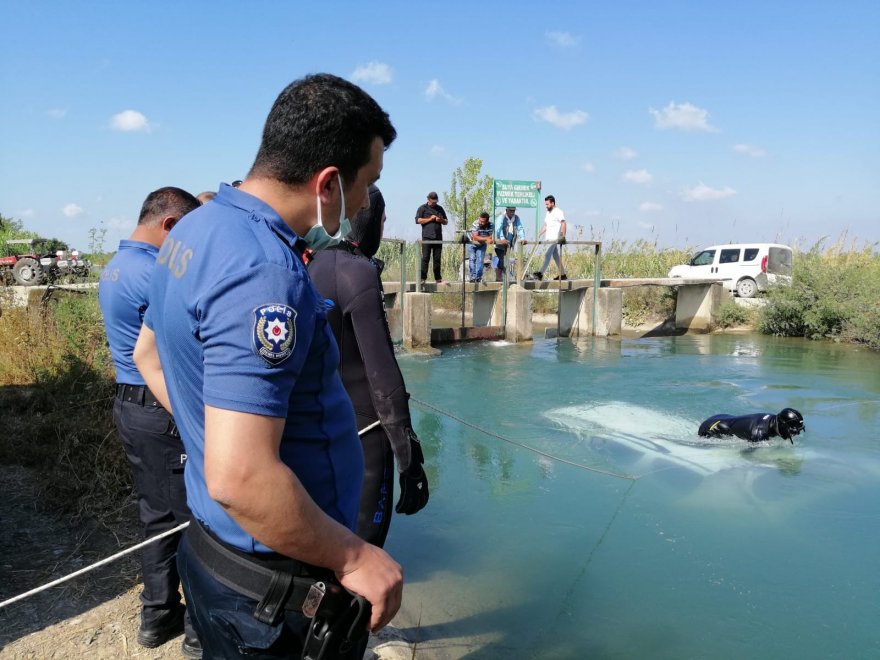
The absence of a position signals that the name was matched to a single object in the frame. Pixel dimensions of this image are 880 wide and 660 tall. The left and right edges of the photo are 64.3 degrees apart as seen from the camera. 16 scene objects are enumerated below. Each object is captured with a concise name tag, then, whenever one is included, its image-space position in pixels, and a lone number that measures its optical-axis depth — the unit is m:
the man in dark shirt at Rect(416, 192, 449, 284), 13.84
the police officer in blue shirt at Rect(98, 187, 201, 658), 2.82
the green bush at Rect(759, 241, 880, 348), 14.27
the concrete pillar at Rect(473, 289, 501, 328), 15.88
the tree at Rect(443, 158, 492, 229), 22.31
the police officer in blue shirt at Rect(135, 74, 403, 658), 1.21
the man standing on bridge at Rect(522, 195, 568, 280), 15.52
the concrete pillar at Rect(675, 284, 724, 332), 17.62
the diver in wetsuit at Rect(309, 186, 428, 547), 2.45
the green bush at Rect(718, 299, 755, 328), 17.38
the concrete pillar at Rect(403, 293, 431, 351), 13.16
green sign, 15.33
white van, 19.11
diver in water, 6.25
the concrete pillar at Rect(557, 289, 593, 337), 16.77
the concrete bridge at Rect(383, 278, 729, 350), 13.27
